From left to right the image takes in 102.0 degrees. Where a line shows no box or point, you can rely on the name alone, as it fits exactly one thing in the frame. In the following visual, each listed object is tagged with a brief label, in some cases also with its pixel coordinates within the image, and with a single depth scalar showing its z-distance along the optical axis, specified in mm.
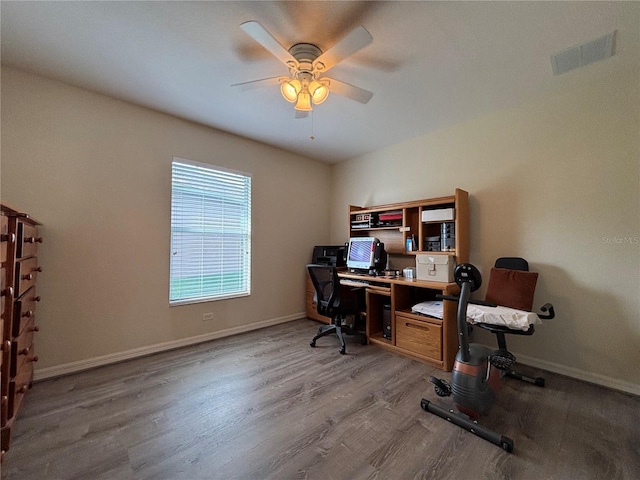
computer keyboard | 3190
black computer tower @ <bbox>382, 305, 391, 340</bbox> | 3018
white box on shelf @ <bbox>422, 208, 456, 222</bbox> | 2801
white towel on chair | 1976
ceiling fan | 1675
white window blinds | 3029
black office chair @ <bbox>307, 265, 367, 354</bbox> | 2967
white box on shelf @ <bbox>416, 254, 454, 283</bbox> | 2689
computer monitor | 3395
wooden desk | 2492
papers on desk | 2574
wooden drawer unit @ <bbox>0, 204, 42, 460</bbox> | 1382
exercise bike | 1633
